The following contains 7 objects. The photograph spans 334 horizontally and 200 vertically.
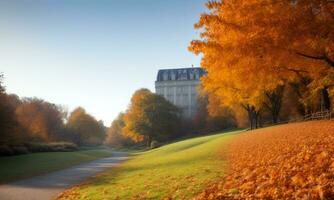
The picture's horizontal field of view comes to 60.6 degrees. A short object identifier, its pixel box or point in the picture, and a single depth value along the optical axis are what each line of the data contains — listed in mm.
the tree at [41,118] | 57156
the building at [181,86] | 104625
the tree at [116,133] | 94688
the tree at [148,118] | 68000
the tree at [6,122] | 31188
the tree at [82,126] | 78688
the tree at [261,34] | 8953
